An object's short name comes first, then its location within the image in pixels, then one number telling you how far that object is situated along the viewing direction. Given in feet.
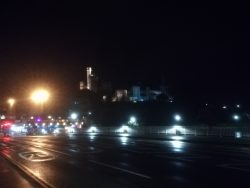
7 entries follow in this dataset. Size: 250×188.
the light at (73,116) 169.71
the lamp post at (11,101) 112.06
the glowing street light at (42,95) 83.45
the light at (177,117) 143.94
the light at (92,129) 131.74
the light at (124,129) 111.47
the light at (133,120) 143.95
